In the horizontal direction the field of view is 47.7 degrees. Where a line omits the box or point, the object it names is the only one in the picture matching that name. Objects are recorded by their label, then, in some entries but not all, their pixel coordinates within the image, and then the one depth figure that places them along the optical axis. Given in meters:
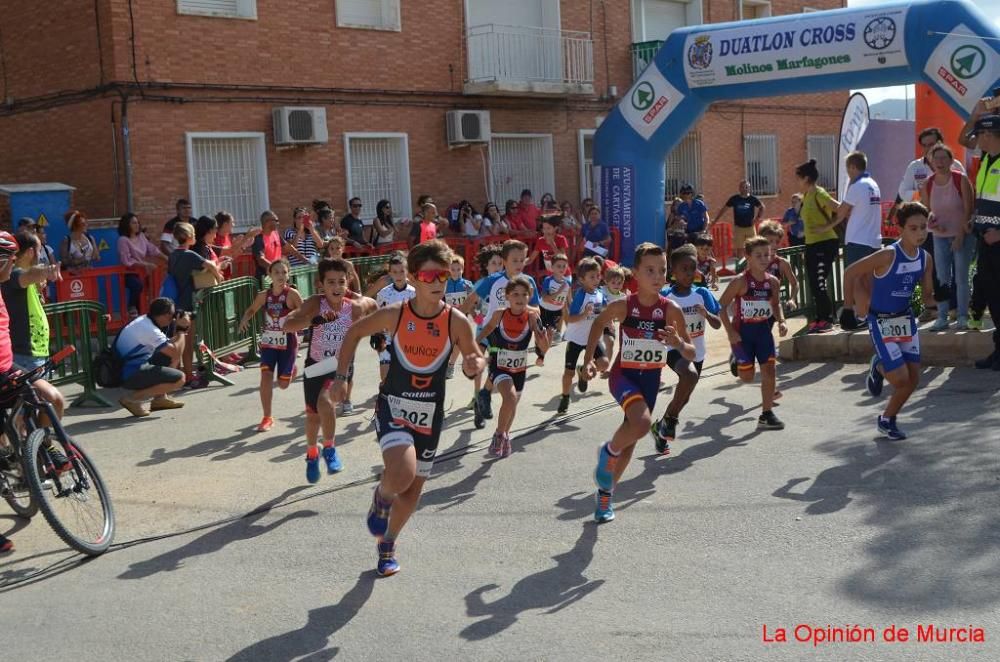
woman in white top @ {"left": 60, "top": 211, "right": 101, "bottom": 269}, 13.95
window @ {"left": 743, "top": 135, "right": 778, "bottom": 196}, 28.06
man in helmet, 6.86
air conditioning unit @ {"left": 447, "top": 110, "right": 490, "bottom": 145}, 20.97
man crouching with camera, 10.41
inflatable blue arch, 14.42
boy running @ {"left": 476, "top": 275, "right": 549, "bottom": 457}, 8.82
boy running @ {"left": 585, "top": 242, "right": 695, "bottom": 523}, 7.02
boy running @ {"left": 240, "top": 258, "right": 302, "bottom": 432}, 9.41
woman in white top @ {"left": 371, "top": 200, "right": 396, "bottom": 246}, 17.77
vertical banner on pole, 16.81
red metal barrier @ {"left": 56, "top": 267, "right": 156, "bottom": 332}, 12.67
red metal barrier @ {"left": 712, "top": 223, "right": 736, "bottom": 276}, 22.83
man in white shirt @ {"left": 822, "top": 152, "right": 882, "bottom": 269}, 12.36
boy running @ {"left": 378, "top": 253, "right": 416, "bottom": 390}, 10.12
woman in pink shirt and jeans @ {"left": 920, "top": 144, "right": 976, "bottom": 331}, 11.35
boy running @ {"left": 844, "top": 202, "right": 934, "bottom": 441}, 8.23
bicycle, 6.36
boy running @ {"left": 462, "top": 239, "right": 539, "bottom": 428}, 9.34
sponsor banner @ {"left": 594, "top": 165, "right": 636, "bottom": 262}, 19.39
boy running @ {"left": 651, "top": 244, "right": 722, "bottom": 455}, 8.49
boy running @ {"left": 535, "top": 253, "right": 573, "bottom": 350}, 10.68
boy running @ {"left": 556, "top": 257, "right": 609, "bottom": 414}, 9.69
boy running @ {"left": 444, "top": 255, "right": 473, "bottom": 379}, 10.91
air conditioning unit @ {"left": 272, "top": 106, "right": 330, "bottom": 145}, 18.38
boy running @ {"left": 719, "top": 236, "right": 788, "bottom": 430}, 9.19
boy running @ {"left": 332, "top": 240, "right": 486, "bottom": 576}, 5.96
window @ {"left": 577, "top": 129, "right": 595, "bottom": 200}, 23.94
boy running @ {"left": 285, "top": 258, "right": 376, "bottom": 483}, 8.04
